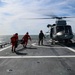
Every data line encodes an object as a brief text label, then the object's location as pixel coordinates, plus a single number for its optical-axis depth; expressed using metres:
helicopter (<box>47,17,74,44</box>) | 10.62
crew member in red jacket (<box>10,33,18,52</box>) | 7.30
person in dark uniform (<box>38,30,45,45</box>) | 10.94
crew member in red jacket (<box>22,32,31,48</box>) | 9.16
